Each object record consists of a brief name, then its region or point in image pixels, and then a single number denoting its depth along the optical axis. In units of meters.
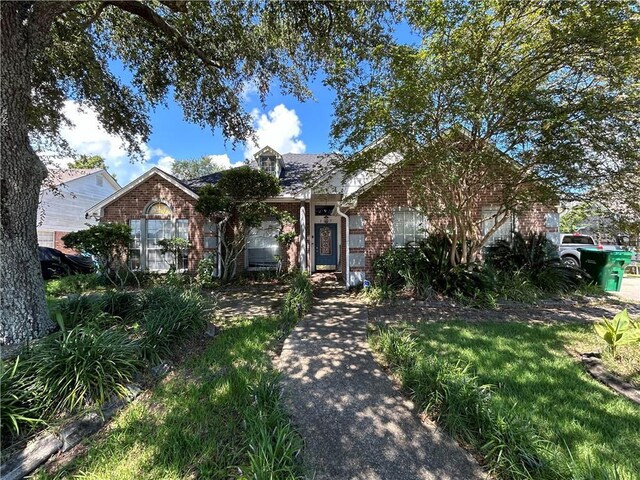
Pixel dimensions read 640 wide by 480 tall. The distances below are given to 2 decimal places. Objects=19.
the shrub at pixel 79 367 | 2.79
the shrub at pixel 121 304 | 5.13
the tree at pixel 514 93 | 5.07
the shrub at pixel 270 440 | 1.99
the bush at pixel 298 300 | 5.93
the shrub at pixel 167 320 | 3.85
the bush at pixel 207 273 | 9.30
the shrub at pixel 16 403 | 2.47
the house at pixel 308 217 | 8.99
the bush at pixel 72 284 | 8.62
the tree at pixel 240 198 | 9.10
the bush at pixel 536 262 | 8.03
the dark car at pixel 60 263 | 11.09
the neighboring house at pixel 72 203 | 17.80
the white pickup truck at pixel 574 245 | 13.01
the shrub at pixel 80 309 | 4.43
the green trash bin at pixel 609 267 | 8.47
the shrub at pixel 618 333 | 3.89
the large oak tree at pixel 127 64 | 3.99
